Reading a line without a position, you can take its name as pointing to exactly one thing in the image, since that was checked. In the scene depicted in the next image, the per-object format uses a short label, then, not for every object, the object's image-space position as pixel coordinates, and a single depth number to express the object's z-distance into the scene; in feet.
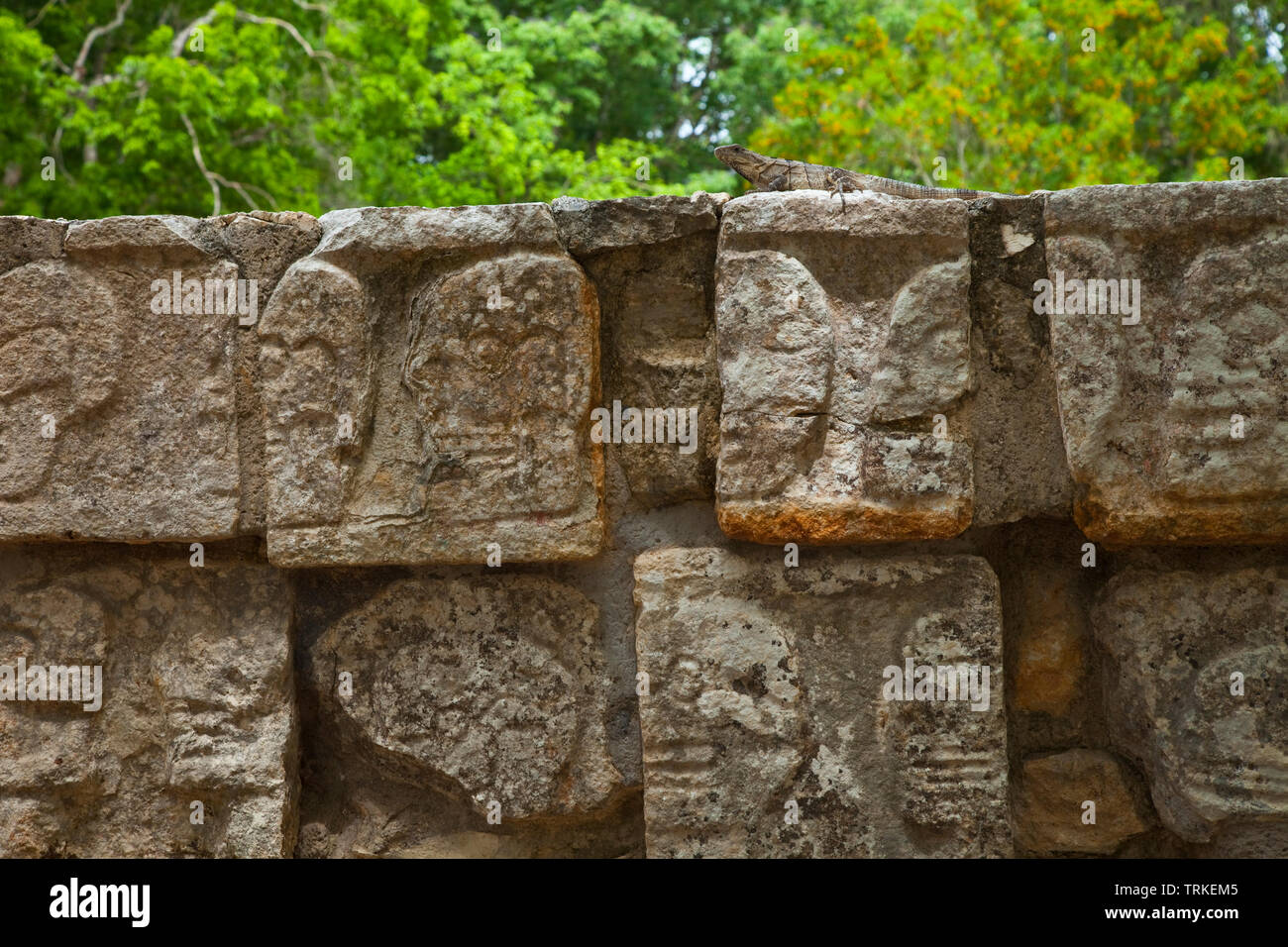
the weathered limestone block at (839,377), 8.68
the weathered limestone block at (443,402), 8.96
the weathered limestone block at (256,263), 9.27
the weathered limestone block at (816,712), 8.71
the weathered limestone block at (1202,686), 8.57
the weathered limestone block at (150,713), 9.27
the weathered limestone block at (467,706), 9.25
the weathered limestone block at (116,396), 9.18
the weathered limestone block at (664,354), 9.27
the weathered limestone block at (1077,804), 9.30
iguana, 9.96
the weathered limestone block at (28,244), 9.28
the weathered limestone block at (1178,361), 8.46
